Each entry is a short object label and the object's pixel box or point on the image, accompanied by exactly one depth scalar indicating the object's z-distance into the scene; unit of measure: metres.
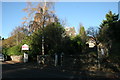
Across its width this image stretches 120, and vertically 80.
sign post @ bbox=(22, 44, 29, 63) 16.10
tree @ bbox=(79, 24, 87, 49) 17.75
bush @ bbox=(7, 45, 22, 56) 20.37
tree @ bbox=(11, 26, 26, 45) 32.12
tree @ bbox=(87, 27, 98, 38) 15.53
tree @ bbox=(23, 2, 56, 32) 16.32
